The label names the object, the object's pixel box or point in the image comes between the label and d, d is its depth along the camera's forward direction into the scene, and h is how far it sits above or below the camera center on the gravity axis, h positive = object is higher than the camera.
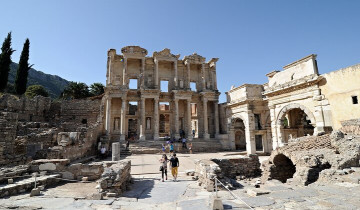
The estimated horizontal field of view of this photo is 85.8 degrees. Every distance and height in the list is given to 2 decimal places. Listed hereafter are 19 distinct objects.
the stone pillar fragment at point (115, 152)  13.60 -1.19
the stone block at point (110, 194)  6.75 -2.06
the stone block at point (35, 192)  6.84 -1.95
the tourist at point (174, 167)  9.66 -1.66
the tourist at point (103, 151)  17.08 -1.44
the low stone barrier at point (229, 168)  8.18 -1.91
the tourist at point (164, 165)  9.44 -1.55
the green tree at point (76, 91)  39.12 +8.99
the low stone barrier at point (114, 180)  6.94 -1.65
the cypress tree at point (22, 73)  34.16 +11.40
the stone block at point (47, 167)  9.38 -1.47
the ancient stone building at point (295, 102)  12.70 +2.35
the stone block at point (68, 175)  9.36 -1.88
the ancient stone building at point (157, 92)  25.70 +5.79
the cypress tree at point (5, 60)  32.41 +13.28
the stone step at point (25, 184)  6.86 -1.85
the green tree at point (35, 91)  38.94 +9.36
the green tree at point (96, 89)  41.33 +9.89
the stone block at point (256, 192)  6.07 -1.91
